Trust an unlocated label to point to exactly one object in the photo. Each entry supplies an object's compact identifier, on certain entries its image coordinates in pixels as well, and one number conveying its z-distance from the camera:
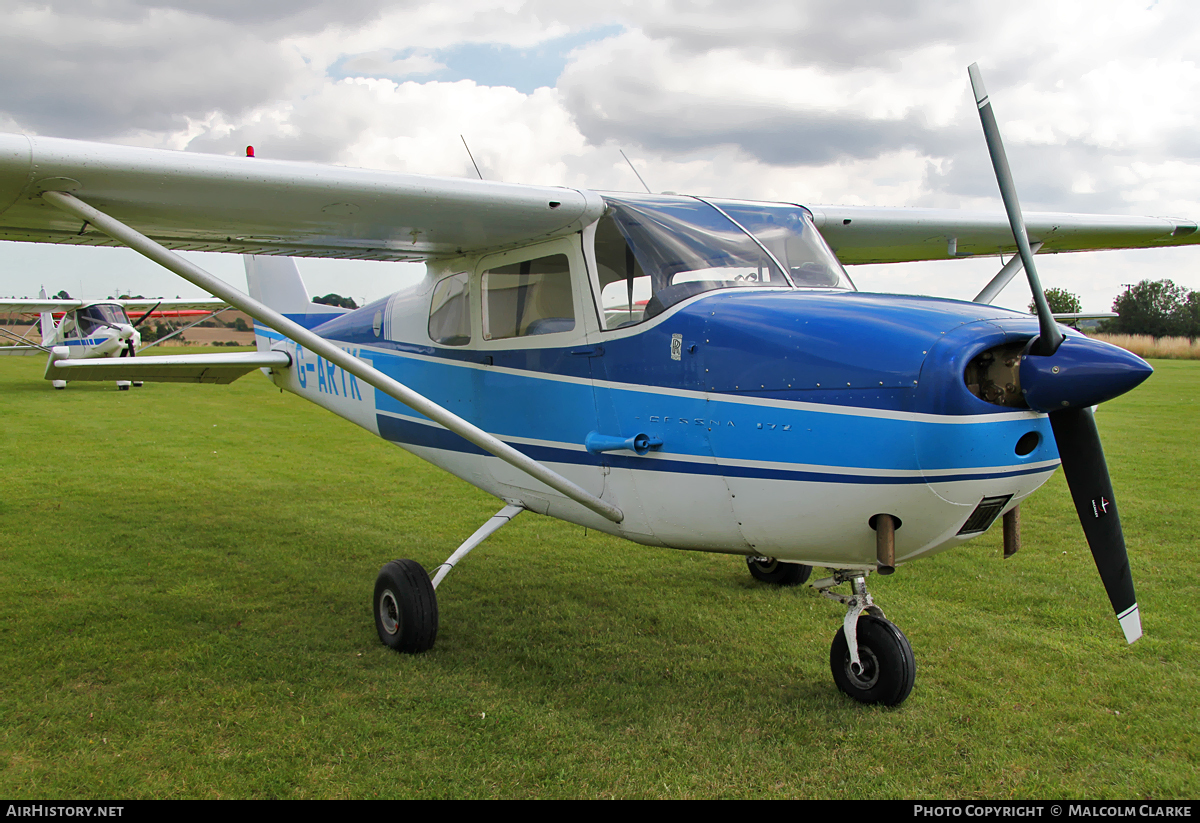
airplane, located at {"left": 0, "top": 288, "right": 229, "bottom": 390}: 20.72
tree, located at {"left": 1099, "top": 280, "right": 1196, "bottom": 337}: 59.72
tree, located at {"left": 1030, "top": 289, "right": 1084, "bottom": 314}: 45.69
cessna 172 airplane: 2.87
